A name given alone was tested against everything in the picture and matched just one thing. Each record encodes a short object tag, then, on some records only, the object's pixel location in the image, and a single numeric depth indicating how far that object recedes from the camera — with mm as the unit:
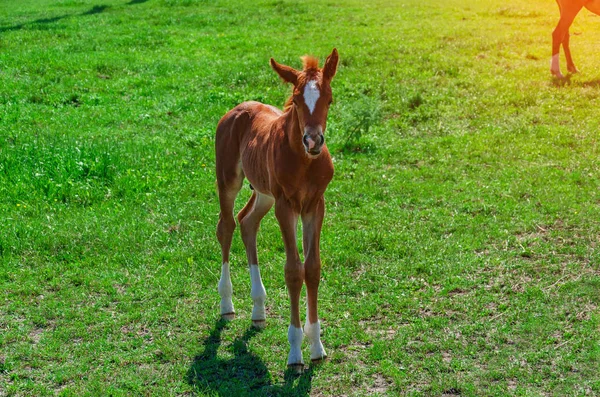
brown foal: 5355
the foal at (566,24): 13511
